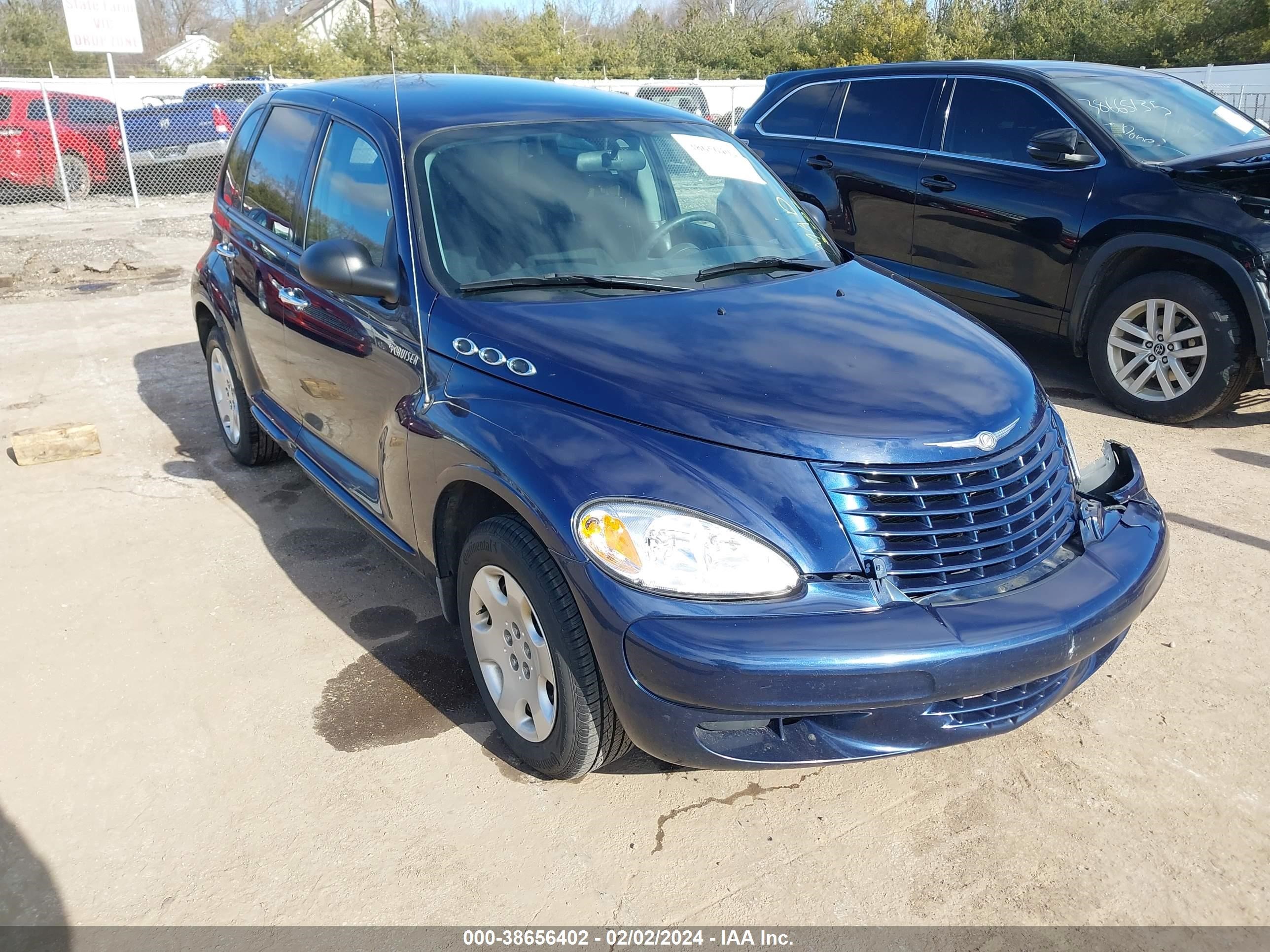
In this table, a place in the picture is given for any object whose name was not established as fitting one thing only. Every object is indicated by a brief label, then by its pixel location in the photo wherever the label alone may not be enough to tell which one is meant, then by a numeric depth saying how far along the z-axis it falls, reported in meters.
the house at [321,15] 34.75
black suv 5.35
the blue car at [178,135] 17.09
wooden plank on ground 5.37
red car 15.40
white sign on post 15.77
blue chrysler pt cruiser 2.34
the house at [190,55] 37.34
